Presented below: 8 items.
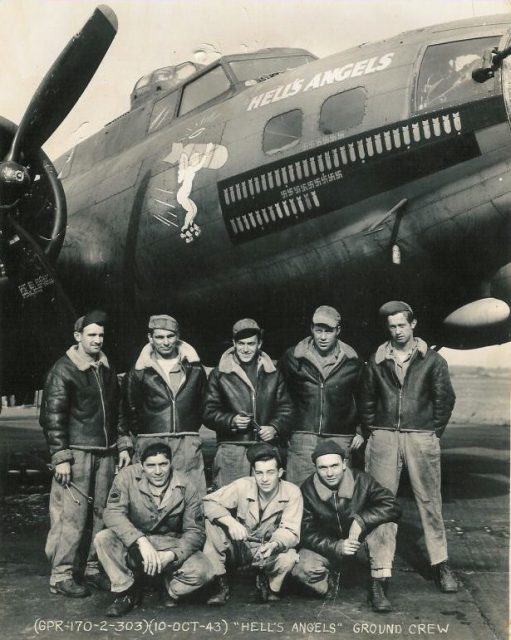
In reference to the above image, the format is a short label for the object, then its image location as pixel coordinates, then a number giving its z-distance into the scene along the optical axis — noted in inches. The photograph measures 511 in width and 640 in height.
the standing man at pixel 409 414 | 215.0
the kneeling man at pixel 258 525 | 193.5
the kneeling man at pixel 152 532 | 190.1
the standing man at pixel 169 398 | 228.4
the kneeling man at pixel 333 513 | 195.2
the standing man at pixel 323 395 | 232.5
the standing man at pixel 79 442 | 212.7
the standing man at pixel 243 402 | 228.1
